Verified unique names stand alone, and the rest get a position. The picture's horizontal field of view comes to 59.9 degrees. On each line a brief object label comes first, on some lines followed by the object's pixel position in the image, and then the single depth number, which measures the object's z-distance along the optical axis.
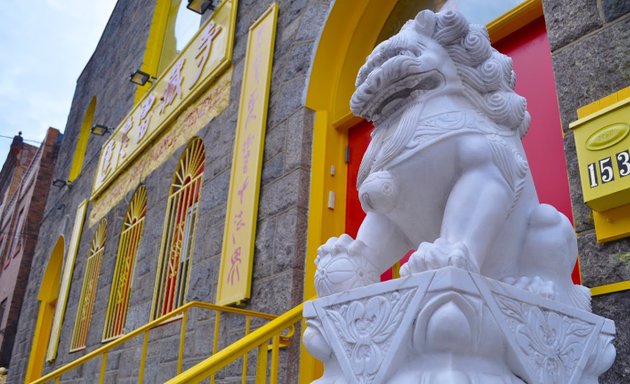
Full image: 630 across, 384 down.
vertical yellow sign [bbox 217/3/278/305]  3.40
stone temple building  1.92
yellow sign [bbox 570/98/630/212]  1.67
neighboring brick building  11.38
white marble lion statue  1.17
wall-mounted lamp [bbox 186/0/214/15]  5.75
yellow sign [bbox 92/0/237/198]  4.71
